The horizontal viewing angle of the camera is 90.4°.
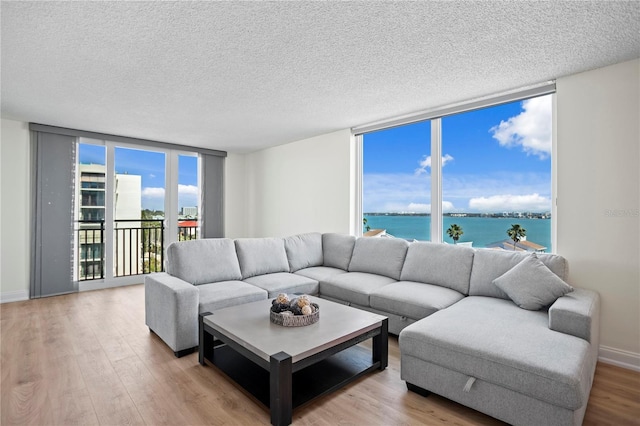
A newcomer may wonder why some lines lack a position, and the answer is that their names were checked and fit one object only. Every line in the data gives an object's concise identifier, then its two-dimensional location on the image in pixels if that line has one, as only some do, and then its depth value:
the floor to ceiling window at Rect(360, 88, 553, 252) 3.22
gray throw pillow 2.34
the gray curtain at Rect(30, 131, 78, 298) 4.28
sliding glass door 4.82
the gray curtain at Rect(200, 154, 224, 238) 6.05
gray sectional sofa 1.66
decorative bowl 2.19
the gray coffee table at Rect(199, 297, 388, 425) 1.75
